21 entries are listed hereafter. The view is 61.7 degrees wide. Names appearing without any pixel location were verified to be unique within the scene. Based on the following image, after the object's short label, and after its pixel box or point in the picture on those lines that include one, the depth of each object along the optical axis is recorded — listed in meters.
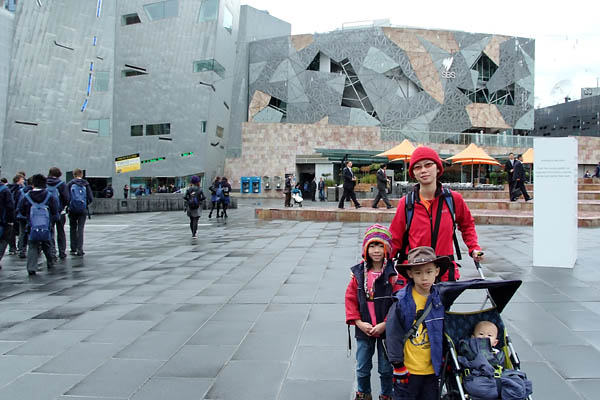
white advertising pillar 7.22
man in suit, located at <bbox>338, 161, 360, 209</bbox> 16.18
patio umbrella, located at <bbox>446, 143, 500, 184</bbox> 24.97
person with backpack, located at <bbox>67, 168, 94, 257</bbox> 9.57
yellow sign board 27.24
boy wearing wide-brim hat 2.56
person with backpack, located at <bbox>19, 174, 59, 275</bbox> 7.86
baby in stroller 2.35
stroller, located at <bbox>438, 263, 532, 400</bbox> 2.54
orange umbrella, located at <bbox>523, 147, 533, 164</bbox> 29.12
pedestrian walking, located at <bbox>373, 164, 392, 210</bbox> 16.25
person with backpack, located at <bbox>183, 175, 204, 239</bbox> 12.14
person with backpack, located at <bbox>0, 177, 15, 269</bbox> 7.85
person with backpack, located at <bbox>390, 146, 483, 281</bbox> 3.26
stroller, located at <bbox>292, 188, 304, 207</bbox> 22.79
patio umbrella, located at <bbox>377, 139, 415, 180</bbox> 24.91
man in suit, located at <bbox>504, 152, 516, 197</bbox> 16.72
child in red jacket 2.94
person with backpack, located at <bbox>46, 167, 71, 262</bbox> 8.84
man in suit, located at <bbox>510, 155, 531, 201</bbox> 16.36
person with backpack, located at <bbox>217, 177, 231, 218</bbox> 18.61
